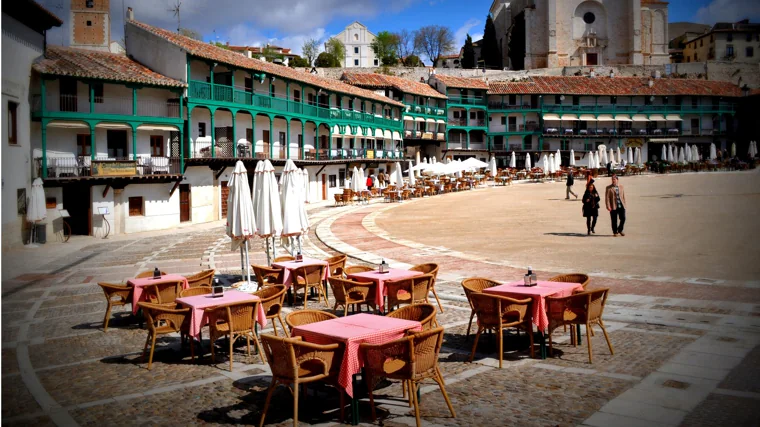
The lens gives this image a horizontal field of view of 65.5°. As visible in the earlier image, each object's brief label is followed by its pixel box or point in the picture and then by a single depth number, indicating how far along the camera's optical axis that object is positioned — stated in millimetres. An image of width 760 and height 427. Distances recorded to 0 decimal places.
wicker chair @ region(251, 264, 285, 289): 11523
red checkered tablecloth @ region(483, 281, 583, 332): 7695
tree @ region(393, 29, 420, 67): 106000
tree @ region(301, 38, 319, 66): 94188
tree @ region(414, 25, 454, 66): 110875
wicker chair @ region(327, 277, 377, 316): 9795
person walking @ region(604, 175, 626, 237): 18781
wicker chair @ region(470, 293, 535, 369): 7543
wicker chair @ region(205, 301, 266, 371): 7801
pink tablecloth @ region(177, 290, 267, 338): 7844
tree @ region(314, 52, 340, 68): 91375
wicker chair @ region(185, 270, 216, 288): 10898
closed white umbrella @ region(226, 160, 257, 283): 12773
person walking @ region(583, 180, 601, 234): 19955
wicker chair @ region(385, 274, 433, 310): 9797
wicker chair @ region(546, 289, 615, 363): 7551
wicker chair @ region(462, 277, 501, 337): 8867
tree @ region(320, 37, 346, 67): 95062
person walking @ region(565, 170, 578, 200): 34719
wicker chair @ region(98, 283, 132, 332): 9914
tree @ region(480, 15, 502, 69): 98438
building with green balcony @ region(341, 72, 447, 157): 61916
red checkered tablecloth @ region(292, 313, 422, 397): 5816
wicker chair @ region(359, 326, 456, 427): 5684
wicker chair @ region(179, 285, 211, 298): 9055
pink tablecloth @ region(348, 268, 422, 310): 9805
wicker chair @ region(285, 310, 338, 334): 6715
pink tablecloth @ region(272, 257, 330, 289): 11320
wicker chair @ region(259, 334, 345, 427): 5695
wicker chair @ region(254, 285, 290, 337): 8508
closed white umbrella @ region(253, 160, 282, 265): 13070
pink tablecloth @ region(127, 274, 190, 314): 9992
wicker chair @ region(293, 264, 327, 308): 11430
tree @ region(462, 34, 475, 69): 96625
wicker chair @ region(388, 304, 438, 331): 6809
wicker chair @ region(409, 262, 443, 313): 10666
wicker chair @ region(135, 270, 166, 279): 11030
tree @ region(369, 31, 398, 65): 101812
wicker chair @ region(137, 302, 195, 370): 7875
